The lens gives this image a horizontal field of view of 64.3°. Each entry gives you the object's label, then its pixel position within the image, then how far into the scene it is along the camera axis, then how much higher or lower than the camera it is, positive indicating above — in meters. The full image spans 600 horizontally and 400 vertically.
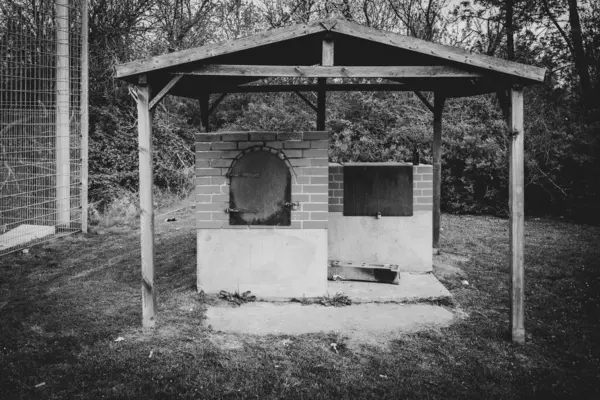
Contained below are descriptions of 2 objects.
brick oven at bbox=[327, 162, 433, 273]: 6.52 -0.29
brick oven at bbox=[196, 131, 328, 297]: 5.47 -0.11
